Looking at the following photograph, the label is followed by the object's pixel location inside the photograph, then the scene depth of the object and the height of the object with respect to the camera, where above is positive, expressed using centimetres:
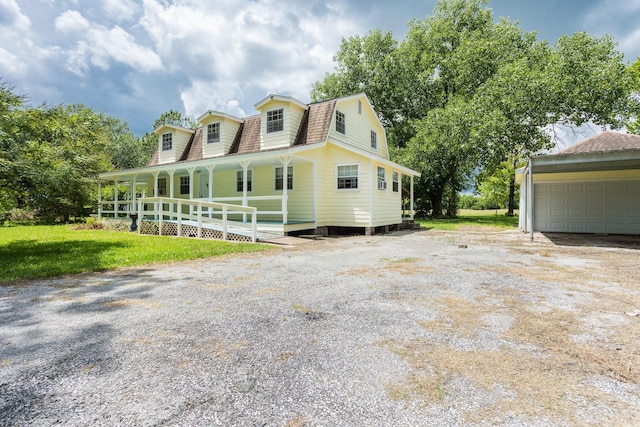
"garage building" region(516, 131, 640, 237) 1321 +63
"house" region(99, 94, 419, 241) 1295 +201
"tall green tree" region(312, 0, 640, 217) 1952 +868
